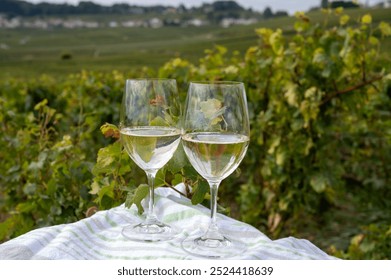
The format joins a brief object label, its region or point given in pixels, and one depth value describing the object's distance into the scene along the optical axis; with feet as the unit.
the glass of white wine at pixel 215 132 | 4.10
